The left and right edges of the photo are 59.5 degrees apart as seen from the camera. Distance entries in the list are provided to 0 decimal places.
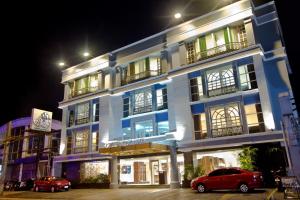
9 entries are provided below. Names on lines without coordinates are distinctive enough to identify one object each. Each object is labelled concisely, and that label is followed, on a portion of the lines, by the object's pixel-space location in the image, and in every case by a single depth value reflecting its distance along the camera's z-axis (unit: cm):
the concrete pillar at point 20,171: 3760
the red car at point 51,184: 2312
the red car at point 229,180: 1520
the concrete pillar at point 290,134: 1159
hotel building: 2028
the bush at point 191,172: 2023
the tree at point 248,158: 1805
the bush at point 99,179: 2534
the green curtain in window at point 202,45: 2347
